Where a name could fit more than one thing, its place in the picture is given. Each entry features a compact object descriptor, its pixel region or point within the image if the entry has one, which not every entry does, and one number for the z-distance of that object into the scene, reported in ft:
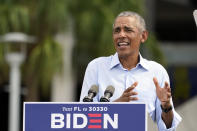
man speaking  22.74
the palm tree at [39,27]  81.53
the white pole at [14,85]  77.38
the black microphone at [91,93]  22.24
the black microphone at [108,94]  22.01
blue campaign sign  21.49
